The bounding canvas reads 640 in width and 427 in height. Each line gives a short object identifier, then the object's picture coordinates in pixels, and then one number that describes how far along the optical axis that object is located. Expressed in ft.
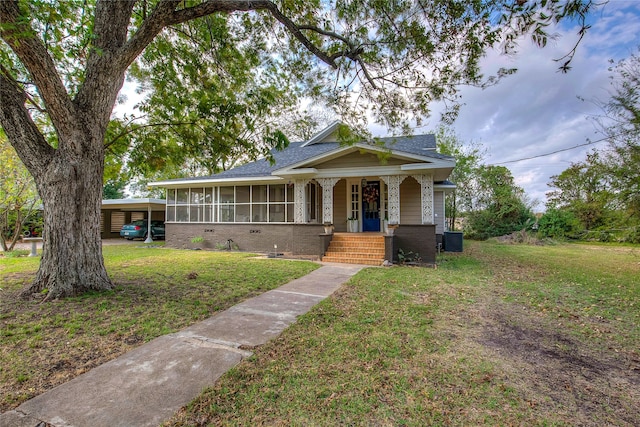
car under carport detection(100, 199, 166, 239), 60.49
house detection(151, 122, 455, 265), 31.14
